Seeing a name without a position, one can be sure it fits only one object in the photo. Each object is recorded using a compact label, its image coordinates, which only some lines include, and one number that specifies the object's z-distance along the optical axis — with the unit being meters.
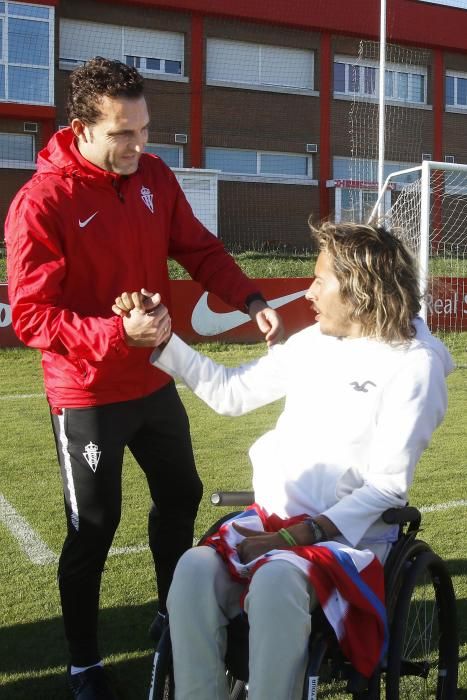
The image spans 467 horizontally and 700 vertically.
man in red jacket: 2.46
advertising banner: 11.02
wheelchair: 1.99
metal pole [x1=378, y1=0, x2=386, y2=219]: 14.39
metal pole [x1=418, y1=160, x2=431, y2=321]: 8.91
